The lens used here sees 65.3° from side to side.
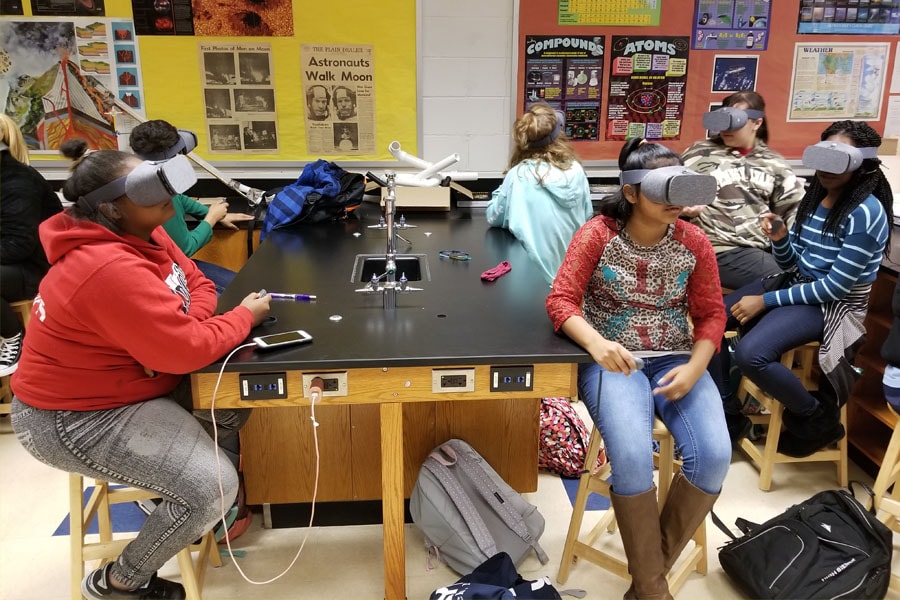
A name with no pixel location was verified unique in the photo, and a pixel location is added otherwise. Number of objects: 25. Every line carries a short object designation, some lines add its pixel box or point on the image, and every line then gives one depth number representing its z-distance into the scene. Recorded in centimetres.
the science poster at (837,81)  374
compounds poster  365
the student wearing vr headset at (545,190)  275
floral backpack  256
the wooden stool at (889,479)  212
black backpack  188
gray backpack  205
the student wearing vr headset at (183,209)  250
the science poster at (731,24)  364
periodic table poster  359
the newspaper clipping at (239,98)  360
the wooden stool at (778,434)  248
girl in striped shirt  225
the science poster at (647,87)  368
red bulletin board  362
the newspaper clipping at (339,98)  363
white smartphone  167
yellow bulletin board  357
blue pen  202
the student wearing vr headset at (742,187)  281
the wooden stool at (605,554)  195
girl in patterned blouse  174
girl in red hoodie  151
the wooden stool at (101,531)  179
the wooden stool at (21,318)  294
